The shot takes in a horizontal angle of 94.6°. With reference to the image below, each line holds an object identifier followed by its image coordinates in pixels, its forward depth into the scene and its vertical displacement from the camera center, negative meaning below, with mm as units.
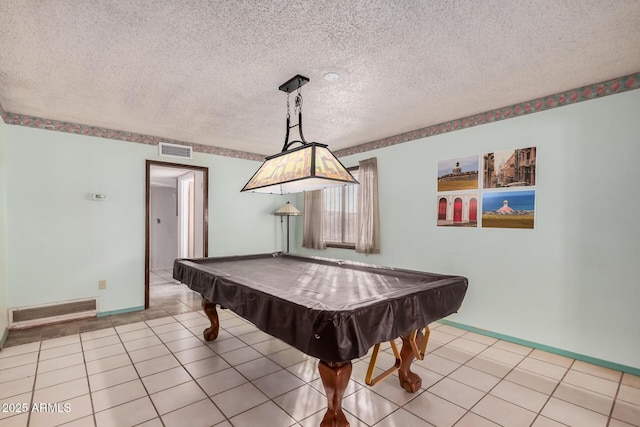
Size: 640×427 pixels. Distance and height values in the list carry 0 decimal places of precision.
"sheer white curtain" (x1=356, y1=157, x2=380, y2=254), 4449 -13
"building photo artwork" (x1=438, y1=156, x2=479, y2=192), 3486 +456
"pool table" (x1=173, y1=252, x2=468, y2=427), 1475 -601
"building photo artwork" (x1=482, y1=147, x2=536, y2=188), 3045 +464
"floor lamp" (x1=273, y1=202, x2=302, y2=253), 5461 -27
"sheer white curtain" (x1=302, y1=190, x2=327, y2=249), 5438 -212
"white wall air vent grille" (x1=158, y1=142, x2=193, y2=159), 4438 +902
